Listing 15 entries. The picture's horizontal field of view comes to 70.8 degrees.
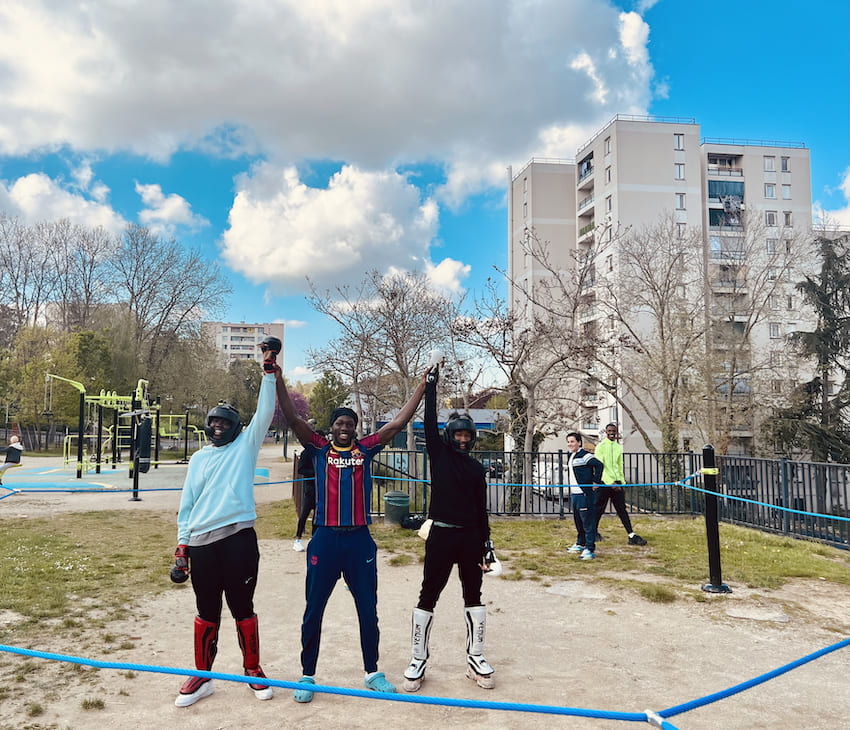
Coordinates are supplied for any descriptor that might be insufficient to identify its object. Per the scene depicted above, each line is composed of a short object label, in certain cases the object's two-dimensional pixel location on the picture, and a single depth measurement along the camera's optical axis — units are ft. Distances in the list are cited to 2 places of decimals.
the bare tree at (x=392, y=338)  68.18
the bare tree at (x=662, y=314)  73.92
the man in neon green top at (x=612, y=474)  30.50
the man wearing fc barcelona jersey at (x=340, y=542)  13.08
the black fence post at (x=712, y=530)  21.93
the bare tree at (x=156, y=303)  128.16
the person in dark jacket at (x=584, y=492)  28.22
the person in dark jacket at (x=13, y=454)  39.14
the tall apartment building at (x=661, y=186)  133.80
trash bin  35.68
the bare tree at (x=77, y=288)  133.18
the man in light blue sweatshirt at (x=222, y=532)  12.45
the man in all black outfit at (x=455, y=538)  13.97
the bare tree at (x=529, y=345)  47.75
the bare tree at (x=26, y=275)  132.05
